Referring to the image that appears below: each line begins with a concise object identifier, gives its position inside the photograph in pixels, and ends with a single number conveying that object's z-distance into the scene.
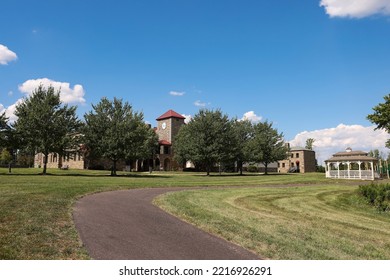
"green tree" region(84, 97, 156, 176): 41.28
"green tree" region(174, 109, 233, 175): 50.16
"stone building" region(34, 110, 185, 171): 64.06
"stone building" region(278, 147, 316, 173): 91.75
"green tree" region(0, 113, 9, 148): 39.06
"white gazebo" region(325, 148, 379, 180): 44.81
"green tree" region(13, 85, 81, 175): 39.66
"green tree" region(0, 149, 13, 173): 61.28
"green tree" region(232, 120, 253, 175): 54.41
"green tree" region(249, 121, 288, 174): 58.62
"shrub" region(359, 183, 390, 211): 19.01
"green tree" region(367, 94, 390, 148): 31.11
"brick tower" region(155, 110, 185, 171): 75.94
